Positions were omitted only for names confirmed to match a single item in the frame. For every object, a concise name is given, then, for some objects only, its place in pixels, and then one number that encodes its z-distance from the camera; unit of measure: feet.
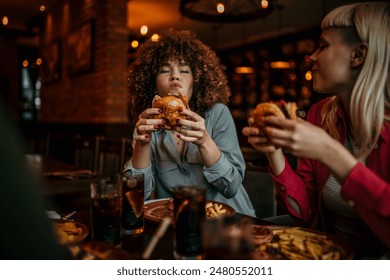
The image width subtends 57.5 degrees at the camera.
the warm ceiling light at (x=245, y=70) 29.94
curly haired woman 4.66
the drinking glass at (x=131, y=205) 3.44
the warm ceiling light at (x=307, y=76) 25.08
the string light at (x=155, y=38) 6.32
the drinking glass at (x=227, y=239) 1.84
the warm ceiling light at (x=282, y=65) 26.76
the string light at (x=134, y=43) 24.08
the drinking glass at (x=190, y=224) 2.68
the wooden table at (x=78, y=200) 3.08
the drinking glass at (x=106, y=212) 3.11
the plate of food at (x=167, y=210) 3.81
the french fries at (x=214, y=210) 3.79
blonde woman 2.76
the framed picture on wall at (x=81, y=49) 19.21
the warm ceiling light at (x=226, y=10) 14.92
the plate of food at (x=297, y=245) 2.74
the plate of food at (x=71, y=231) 2.93
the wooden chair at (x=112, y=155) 9.42
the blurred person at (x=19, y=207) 1.55
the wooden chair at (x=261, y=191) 5.93
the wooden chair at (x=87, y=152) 10.50
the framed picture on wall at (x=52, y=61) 23.31
